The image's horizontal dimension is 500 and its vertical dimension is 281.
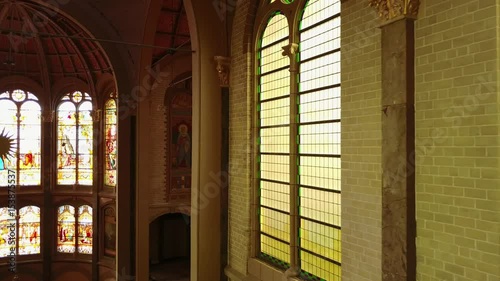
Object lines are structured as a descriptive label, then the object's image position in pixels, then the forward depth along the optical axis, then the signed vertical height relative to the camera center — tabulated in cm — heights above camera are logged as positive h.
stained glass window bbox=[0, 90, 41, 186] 2025 +66
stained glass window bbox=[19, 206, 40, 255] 2036 -392
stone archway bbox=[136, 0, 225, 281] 948 +9
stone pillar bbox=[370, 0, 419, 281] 507 +3
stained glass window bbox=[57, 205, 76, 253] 2066 -392
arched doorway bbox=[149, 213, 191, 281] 1898 -431
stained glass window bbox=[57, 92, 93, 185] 2086 +30
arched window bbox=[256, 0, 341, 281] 689 +6
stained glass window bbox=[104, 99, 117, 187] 1977 +10
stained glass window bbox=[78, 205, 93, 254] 2047 -392
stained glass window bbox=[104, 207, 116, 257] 1941 -382
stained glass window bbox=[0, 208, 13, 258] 1984 -385
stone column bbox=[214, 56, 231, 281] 962 -21
